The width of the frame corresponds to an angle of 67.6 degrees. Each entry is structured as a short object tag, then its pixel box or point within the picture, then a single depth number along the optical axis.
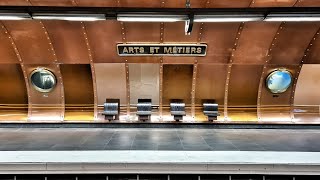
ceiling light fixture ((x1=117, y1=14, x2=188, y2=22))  4.87
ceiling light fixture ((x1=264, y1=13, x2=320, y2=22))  4.82
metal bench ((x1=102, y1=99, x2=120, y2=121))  7.09
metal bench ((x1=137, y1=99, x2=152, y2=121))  7.13
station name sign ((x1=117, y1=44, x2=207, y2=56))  6.74
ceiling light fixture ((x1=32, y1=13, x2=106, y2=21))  4.83
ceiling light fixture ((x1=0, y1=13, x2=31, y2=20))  4.78
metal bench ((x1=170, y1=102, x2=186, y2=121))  7.13
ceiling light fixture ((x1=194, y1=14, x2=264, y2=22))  4.84
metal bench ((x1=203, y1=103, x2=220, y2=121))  7.14
